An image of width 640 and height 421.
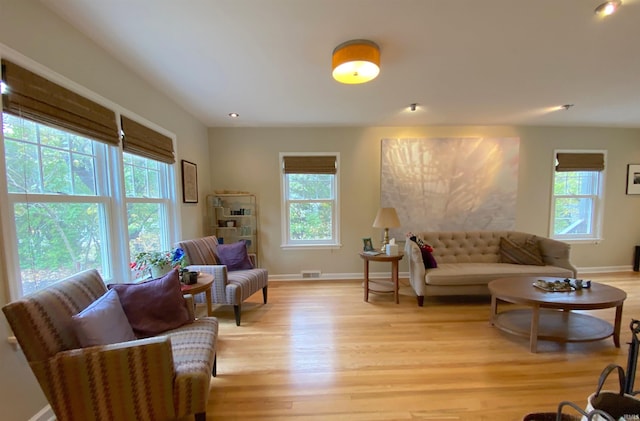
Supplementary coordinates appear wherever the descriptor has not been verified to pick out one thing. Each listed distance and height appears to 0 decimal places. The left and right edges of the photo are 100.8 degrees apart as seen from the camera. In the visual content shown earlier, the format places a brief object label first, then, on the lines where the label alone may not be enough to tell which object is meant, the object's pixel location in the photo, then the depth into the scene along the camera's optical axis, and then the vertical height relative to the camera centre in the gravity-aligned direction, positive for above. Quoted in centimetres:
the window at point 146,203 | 246 -6
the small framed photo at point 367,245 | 358 -67
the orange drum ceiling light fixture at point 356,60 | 193 +100
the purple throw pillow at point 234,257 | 327 -75
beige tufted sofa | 315 -90
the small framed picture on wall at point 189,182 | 332 +19
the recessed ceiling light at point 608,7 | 160 +116
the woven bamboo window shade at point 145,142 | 231 +53
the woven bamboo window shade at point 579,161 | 434 +56
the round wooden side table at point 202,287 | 214 -75
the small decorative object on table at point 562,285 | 245 -85
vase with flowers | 215 -55
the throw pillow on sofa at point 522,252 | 346 -76
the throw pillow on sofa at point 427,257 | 334 -78
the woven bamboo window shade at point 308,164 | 419 +51
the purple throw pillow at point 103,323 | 129 -65
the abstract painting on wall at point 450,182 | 421 +21
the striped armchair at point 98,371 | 120 -84
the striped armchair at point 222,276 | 273 -90
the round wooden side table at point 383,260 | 329 -91
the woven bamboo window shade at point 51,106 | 138 +56
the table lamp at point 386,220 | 354 -33
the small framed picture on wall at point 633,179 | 444 +26
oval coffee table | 221 -113
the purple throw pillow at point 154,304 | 165 -70
